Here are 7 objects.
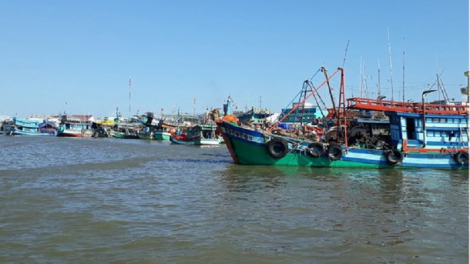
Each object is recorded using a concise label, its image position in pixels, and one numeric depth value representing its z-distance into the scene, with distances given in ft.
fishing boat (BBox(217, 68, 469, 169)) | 65.62
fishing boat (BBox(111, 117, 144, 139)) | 253.85
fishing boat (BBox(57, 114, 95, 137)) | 257.34
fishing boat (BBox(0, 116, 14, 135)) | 289.33
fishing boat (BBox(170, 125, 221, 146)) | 172.55
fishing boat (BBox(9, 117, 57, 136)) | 275.24
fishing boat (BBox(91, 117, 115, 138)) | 268.62
